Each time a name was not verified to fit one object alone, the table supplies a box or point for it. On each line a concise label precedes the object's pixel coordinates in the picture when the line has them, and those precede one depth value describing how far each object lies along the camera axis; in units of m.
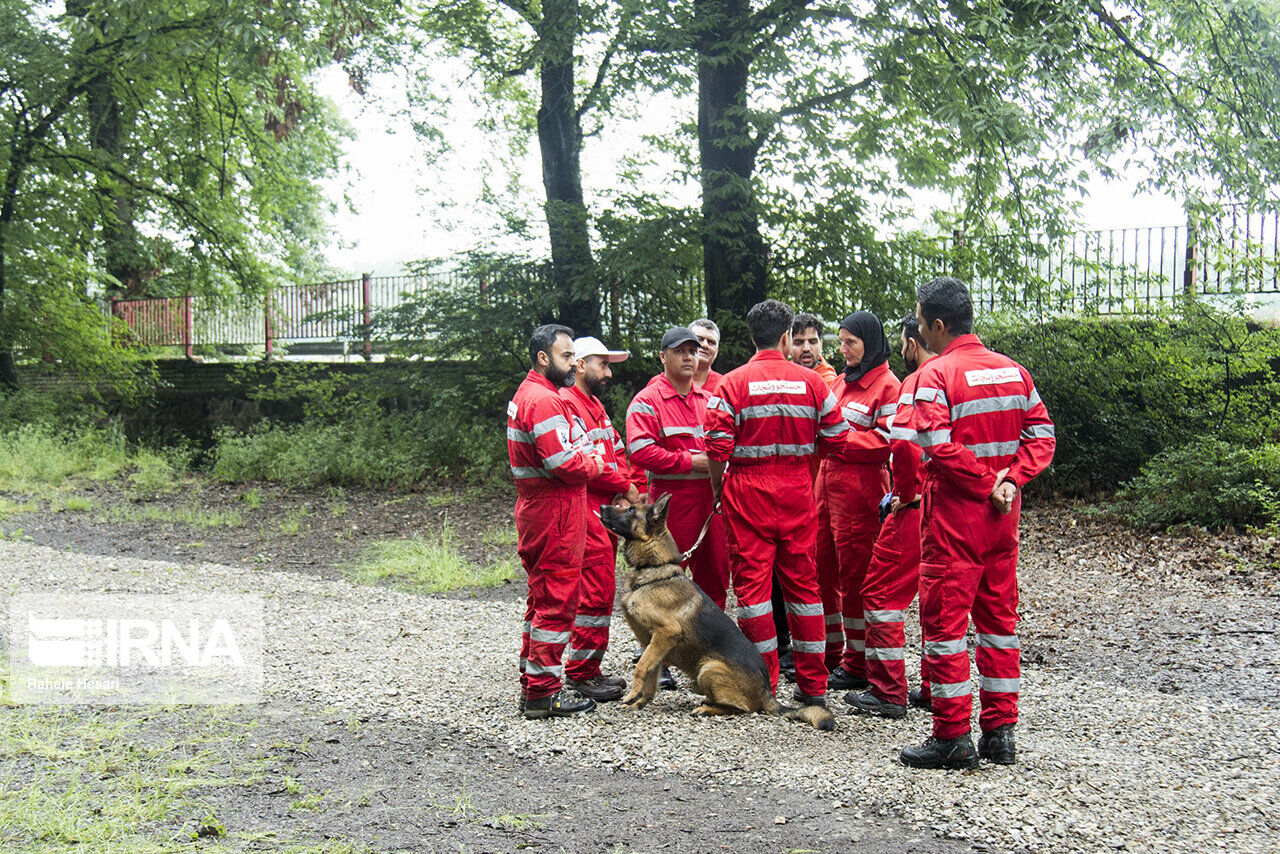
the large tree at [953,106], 10.87
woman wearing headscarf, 5.57
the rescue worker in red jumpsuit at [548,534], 5.33
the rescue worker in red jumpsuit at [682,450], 5.86
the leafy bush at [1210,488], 9.98
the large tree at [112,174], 17.97
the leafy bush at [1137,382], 11.27
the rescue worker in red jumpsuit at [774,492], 5.31
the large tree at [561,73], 12.41
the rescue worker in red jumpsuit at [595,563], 5.75
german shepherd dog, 5.23
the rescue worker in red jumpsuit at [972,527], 4.46
